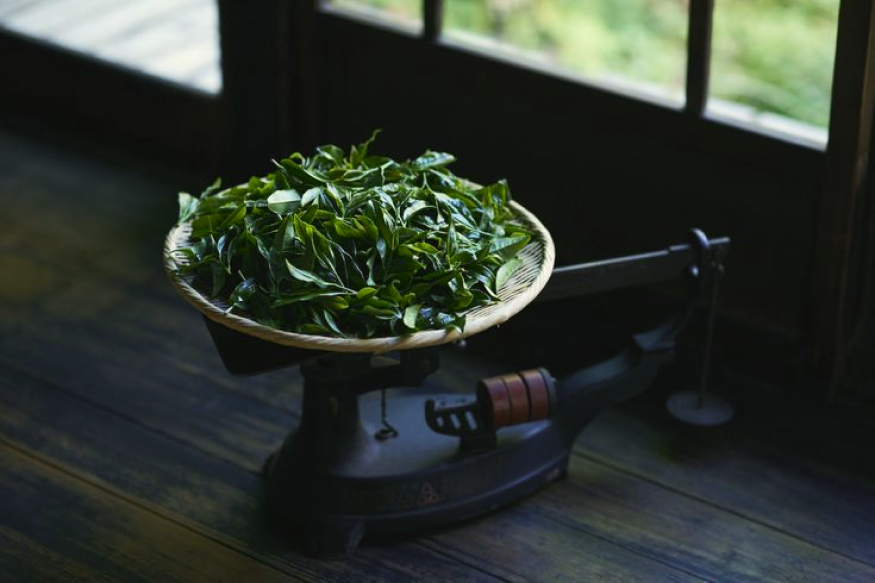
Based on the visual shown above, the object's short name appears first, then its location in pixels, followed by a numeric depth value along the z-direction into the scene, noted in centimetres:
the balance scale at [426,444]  221
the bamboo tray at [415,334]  186
